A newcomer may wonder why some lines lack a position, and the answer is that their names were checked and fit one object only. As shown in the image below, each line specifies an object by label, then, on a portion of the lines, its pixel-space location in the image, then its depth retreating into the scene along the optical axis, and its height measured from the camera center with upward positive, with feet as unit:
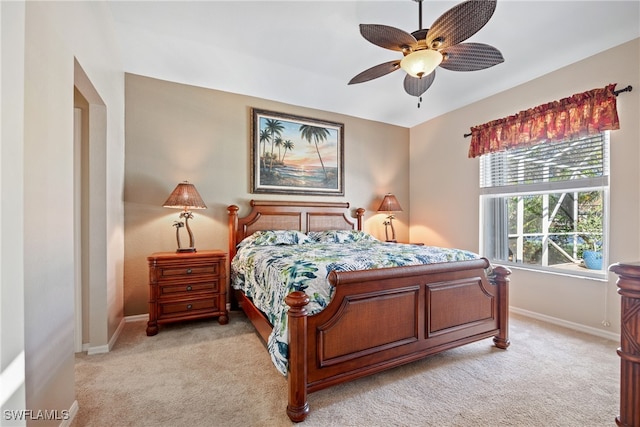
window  9.17 +0.19
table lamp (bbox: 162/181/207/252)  9.59 +0.35
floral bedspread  5.63 -1.33
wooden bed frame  5.19 -2.52
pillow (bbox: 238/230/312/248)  10.63 -1.10
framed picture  12.30 +2.60
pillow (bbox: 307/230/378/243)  12.14 -1.15
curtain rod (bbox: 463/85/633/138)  8.23 +3.59
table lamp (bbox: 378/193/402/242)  14.06 +0.24
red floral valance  8.59 +3.11
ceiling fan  5.45 +3.80
